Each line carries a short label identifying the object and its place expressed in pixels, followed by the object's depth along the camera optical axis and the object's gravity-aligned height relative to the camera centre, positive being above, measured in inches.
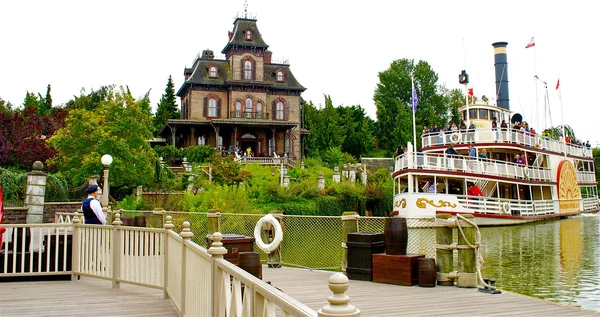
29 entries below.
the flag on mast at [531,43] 1511.0 +452.5
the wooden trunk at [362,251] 375.9 -33.8
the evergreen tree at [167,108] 2355.2 +450.4
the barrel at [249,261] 277.9 -29.3
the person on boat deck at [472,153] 1100.8 +103.7
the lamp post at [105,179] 634.2 +33.5
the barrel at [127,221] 557.2 -15.1
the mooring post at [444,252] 351.3 -32.2
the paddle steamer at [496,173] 1034.7 +63.8
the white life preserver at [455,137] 1195.9 +148.5
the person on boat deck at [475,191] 1075.9 +23.6
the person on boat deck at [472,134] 1187.3 +153.0
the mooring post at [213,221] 522.8 -15.3
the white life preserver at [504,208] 1106.7 -11.7
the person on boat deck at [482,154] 1130.8 +102.4
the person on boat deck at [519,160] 1201.5 +95.7
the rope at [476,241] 345.1 -25.2
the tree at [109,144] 1093.1 +132.4
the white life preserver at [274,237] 454.0 -26.4
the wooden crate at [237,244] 339.9 -24.8
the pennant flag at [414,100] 1092.5 +215.1
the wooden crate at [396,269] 351.6 -44.0
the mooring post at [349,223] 408.5 -14.5
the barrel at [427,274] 345.4 -46.1
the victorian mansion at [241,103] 1856.5 +367.8
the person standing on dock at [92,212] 354.3 -3.3
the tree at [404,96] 2395.9 +524.1
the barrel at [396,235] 356.8 -21.1
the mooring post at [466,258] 343.9 -36.0
